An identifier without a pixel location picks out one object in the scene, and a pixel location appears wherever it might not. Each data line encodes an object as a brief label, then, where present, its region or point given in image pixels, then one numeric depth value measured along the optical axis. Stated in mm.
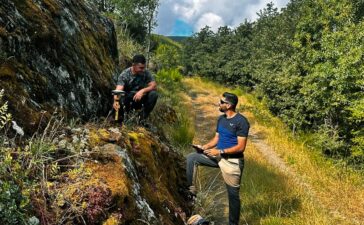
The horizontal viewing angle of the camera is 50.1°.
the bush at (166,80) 21459
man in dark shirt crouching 6102
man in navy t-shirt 5578
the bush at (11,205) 2365
